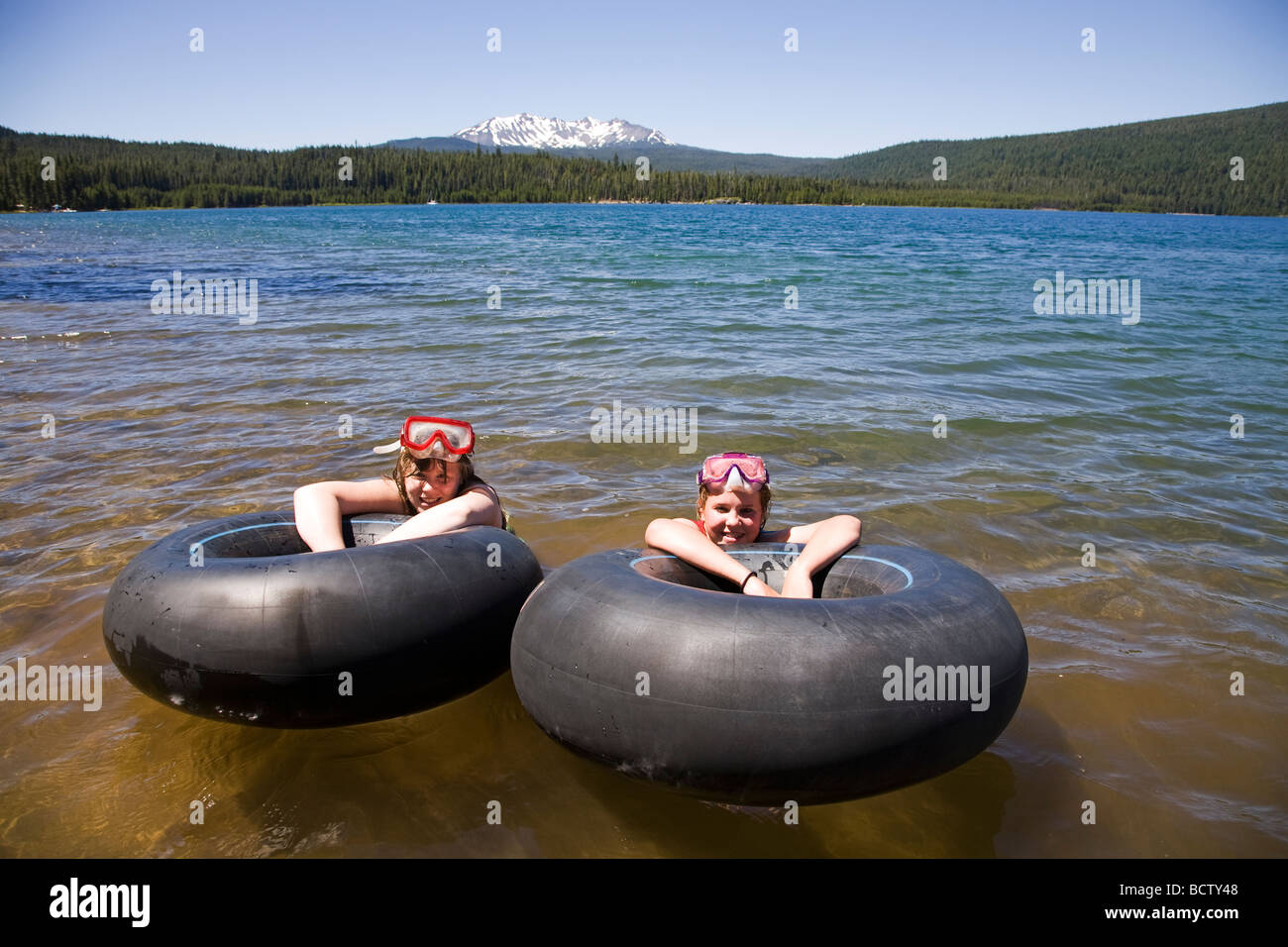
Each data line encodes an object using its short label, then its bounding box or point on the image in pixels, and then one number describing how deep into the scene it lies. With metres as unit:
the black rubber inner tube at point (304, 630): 3.30
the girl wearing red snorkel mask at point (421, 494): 4.26
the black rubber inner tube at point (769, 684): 2.85
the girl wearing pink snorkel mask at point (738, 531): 3.92
